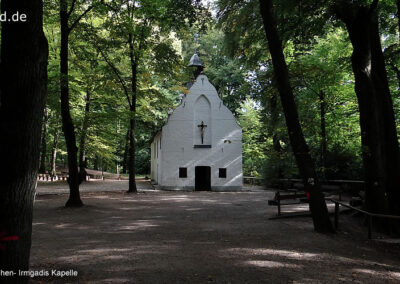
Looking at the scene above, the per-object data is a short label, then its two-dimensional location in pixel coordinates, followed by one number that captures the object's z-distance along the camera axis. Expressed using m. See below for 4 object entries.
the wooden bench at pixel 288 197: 10.91
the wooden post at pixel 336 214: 9.14
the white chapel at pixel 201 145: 24.39
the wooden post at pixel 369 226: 8.47
